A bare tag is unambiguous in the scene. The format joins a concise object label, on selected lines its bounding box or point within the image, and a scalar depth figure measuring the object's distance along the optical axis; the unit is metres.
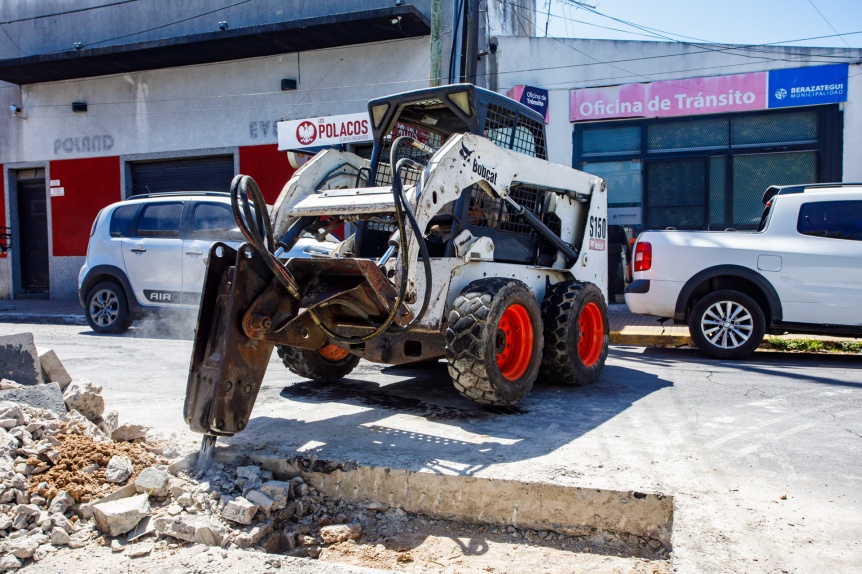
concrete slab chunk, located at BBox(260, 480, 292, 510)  3.74
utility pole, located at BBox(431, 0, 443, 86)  11.22
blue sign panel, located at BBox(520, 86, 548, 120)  13.76
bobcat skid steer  4.12
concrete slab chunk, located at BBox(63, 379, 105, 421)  4.53
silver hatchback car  10.11
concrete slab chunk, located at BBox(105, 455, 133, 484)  3.74
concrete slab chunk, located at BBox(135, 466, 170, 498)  3.67
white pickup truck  8.28
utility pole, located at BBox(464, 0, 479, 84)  11.24
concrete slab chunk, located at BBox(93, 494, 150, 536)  3.37
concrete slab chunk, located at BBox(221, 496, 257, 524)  3.53
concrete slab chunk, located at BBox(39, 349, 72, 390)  4.92
